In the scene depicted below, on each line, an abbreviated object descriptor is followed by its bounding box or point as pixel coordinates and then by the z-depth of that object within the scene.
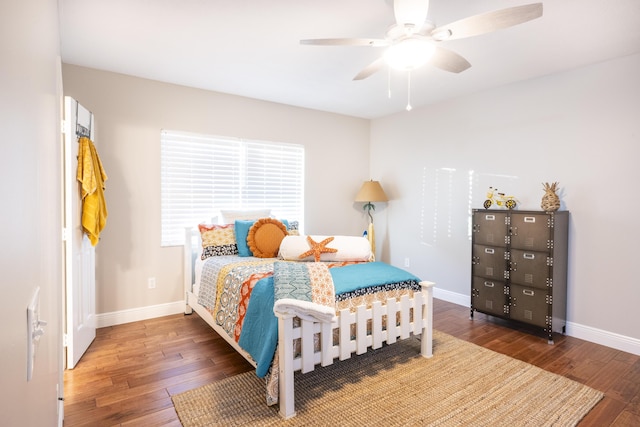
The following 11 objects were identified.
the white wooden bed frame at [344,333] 1.99
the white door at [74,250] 2.58
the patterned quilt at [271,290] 2.13
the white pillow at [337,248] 3.04
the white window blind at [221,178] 3.75
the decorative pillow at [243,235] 3.47
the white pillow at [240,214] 3.89
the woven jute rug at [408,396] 1.98
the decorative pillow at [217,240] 3.47
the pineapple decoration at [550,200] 3.15
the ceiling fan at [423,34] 1.69
